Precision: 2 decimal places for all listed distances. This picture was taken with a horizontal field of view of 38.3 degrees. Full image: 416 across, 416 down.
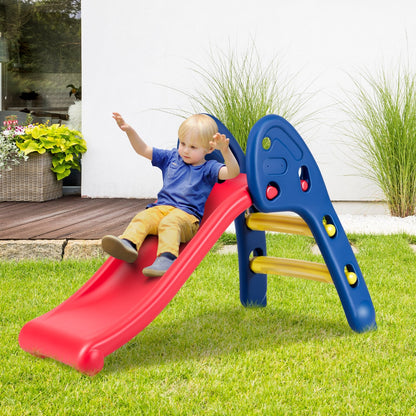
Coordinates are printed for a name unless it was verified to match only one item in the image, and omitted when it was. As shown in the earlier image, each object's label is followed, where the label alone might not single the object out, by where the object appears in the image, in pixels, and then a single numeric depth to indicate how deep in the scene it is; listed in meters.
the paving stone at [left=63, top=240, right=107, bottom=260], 4.04
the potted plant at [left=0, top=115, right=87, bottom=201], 6.11
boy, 2.48
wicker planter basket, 6.13
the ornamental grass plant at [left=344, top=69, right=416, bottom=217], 5.13
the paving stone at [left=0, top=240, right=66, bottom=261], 4.02
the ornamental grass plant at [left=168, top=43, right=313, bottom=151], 5.93
